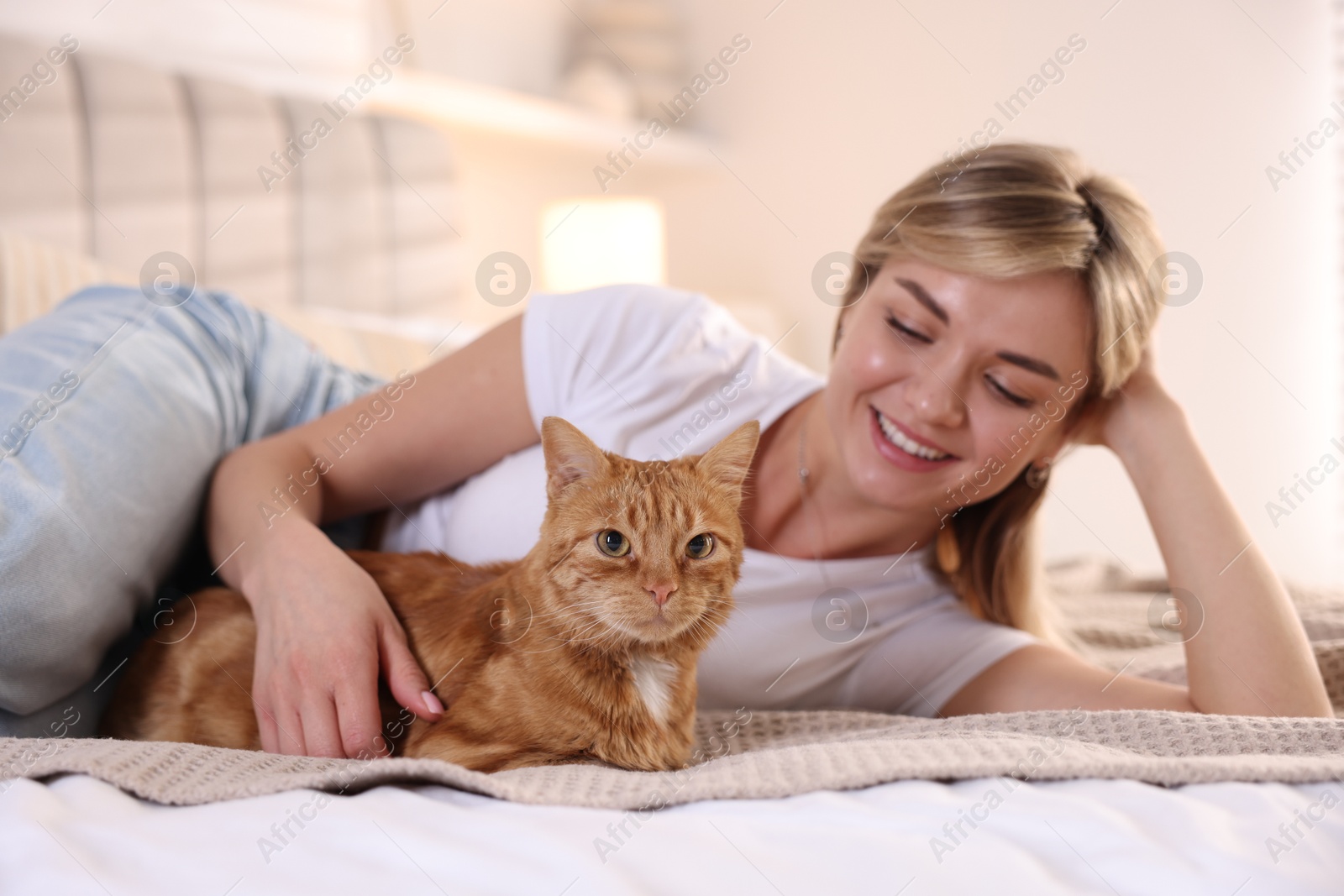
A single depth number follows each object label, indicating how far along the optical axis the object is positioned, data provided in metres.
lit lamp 3.51
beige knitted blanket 0.84
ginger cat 0.96
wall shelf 3.35
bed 0.72
